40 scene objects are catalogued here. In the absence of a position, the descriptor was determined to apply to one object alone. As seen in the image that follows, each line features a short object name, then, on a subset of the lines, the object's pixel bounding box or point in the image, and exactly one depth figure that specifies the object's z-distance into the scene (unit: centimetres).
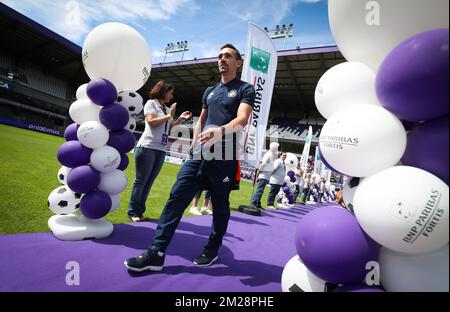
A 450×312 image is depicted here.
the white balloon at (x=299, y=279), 136
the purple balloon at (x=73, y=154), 224
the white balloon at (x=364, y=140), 117
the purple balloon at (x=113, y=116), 231
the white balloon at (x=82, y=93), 240
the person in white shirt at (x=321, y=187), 1251
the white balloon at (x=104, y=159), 227
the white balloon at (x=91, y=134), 222
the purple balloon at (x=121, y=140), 243
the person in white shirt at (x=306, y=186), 1046
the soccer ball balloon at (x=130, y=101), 253
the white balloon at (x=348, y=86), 135
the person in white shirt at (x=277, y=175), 670
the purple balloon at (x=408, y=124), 130
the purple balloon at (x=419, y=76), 94
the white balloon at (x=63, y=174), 233
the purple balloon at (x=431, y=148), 101
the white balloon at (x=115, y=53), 236
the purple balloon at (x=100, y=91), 224
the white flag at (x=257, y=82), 528
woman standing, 300
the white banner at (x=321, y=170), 1215
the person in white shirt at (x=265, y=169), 632
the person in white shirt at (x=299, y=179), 970
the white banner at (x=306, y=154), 932
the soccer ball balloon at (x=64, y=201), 221
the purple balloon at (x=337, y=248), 120
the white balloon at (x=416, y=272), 96
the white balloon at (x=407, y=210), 96
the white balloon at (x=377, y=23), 114
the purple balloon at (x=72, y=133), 237
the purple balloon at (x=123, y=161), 256
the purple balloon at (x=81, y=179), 218
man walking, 182
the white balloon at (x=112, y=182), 237
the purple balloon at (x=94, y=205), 223
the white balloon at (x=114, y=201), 244
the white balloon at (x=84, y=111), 234
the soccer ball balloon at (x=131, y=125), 262
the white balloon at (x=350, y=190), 145
